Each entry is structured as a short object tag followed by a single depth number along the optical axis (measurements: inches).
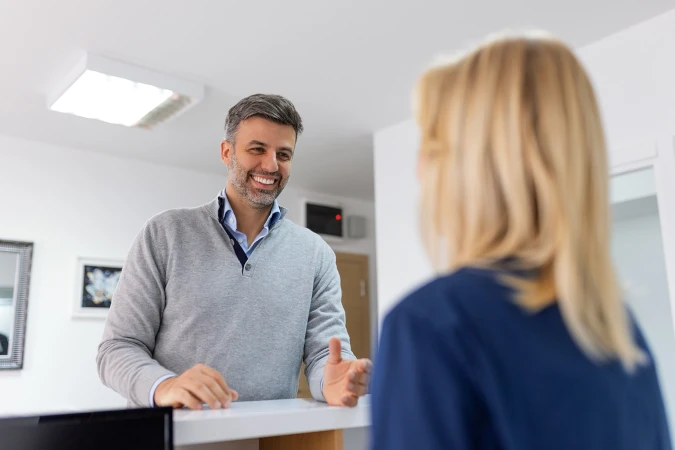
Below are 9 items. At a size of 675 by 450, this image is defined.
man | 50.9
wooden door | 220.2
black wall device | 211.4
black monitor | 29.6
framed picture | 163.2
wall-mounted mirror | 150.4
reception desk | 33.9
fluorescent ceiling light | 118.0
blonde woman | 19.8
